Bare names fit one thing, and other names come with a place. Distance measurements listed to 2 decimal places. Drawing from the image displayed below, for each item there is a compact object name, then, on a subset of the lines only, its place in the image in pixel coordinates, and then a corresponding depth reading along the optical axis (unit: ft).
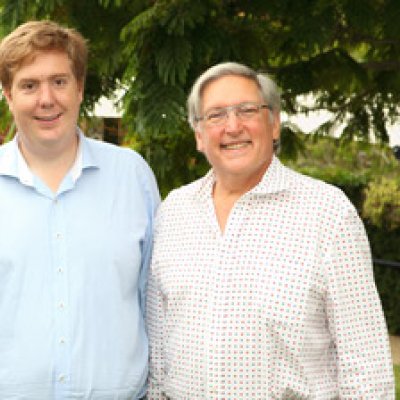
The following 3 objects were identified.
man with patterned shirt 9.55
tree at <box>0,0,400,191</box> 12.32
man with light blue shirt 9.98
